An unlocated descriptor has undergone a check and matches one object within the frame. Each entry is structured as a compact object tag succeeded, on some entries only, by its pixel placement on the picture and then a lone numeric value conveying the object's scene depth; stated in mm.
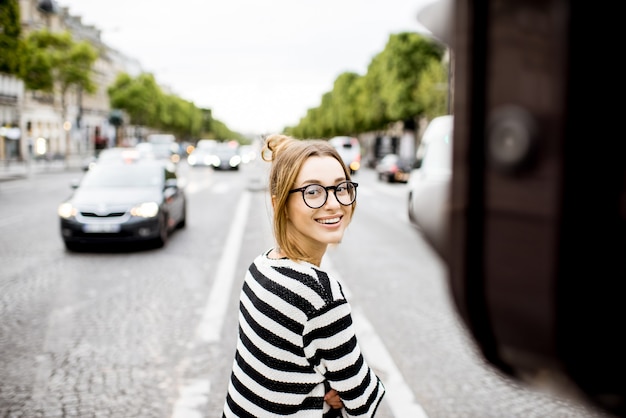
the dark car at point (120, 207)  10367
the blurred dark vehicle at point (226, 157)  45453
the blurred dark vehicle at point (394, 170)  32941
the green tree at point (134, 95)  75625
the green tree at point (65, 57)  43844
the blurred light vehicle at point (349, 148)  45684
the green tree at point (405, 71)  51312
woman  1576
